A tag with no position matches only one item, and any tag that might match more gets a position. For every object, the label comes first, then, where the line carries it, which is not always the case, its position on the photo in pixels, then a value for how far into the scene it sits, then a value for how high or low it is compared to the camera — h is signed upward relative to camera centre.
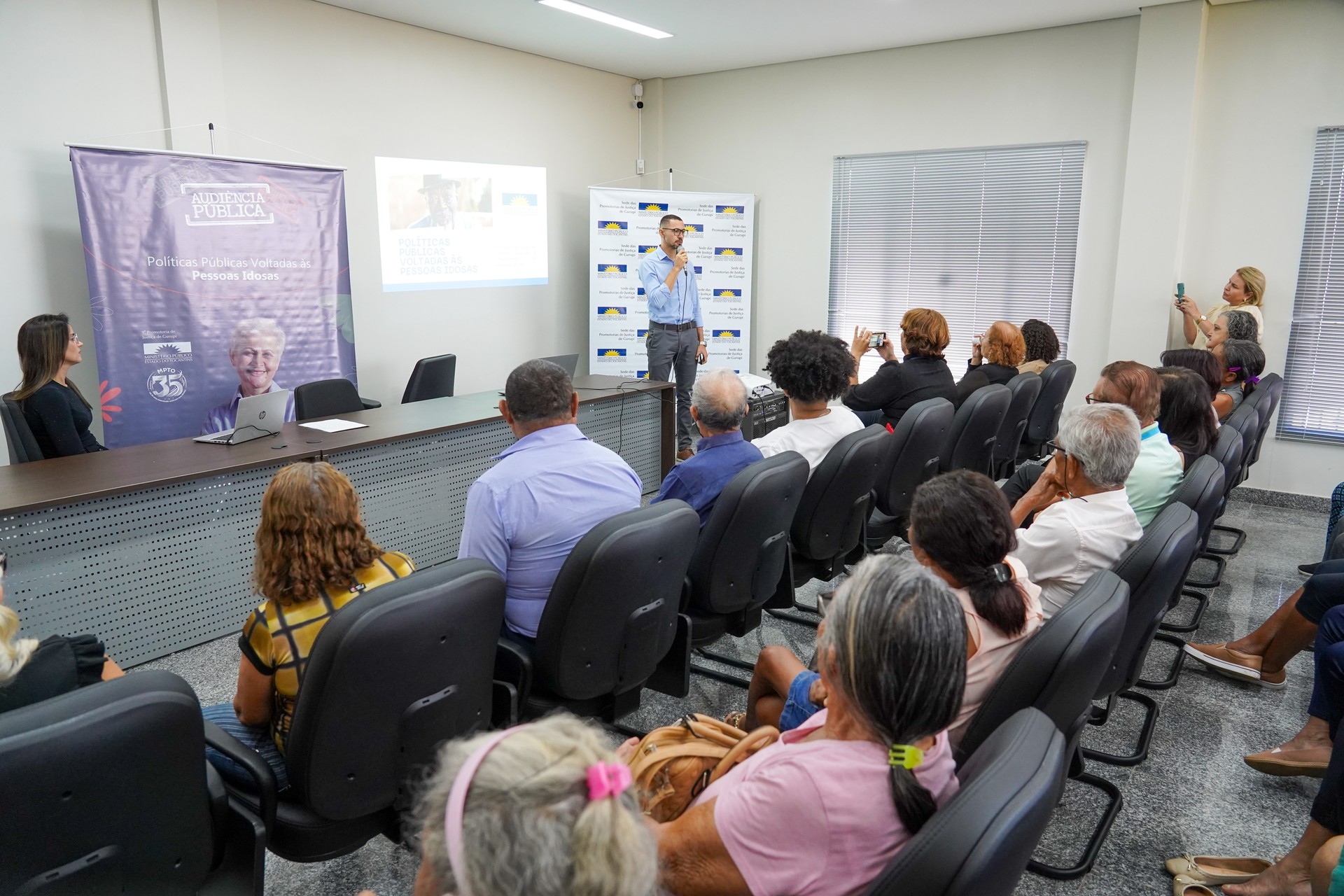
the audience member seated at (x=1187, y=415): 3.14 -0.44
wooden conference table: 2.69 -0.83
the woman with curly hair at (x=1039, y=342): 4.84 -0.27
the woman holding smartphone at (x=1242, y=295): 5.08 +0.01
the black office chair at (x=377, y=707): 1.42 -0.74
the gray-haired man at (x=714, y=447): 2.56 -0.48
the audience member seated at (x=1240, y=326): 4.78 -0.16
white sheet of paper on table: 3.74 -0.61
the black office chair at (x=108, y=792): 1.08 -0.68
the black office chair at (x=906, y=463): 3.21 -0.65
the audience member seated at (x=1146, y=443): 2.68 -0.47
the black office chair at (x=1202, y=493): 2.36 -0.55
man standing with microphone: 6.32 -0.19
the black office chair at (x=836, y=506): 2.73 -0.70
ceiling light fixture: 5.14 +1.74
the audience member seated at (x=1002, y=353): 4.41 -0.30
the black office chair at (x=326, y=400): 4.12 -0.55
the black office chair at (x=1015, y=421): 4.17 -0.62
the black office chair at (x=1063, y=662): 1.39 -0.61
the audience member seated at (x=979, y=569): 1.55 -0.51
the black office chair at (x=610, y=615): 1.82 -0.73
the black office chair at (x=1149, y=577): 1.85 -0.62
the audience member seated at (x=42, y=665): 1.37 -0.64
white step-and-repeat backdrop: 6.96 +0.27
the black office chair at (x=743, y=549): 2.28 -0.71
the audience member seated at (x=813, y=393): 3.04 -0.36
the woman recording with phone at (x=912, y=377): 4.01 -0.39
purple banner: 4.18 +0.03
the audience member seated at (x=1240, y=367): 4.26 -0.35
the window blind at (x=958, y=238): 6.00 +0.42
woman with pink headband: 0.73 -0.46
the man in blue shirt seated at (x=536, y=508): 2.08 -0.54
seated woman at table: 3.46 -0.42
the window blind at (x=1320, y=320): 5.00 -0.13
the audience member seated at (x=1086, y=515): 2.10 -0.55
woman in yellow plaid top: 1.61 -0.58
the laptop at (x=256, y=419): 3.50 -0.54
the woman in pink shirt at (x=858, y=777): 1.01 -0.58
